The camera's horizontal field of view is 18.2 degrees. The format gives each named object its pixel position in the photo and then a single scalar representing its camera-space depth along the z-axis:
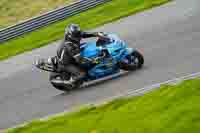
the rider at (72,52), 16.81
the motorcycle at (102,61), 17.05
